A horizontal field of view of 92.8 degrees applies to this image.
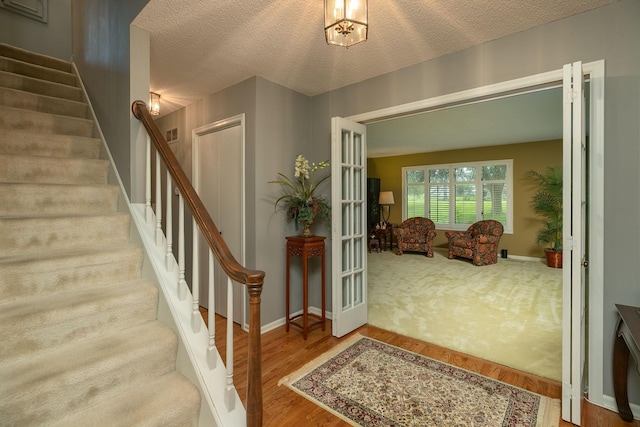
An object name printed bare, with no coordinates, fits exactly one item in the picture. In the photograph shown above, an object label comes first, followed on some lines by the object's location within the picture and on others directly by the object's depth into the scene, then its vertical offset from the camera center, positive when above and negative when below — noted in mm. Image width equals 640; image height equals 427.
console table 1699 -893
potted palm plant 5605 -11
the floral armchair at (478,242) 5801 -645
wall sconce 3248 +1160
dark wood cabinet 8016 +187
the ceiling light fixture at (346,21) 1451 +918
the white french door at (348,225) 2865 -152
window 6816 +412
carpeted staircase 1241 -440
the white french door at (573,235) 1714 -146
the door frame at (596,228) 1854 -115
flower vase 2961 -185
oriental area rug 1785 -1211
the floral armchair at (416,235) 6793 -581
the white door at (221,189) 3178 +234
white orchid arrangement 2920 +151
